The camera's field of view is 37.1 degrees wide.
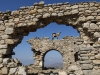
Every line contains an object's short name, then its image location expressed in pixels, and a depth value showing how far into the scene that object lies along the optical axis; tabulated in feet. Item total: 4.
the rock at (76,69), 14.03
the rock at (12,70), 15.80
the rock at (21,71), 15.43
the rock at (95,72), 13.44
